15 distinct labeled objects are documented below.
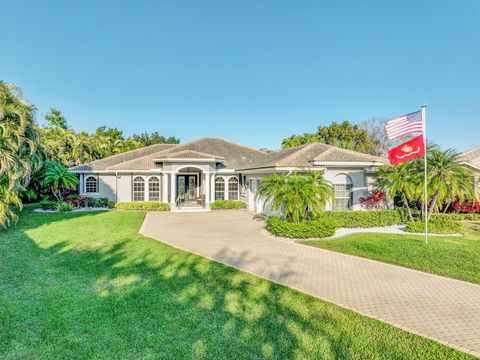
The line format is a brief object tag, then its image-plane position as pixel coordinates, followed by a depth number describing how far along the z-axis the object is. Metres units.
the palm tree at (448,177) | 14.08
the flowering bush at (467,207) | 19.86
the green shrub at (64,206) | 21.30
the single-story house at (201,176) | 18.12
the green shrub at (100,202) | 23.87
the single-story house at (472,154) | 33.38
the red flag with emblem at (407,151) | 12.76
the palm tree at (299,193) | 13.10
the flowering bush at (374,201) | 17.69
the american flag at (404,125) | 12.52
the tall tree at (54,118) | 50.97
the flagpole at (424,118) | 12.41
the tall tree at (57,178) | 21.31
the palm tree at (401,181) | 14.98
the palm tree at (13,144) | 12.73
